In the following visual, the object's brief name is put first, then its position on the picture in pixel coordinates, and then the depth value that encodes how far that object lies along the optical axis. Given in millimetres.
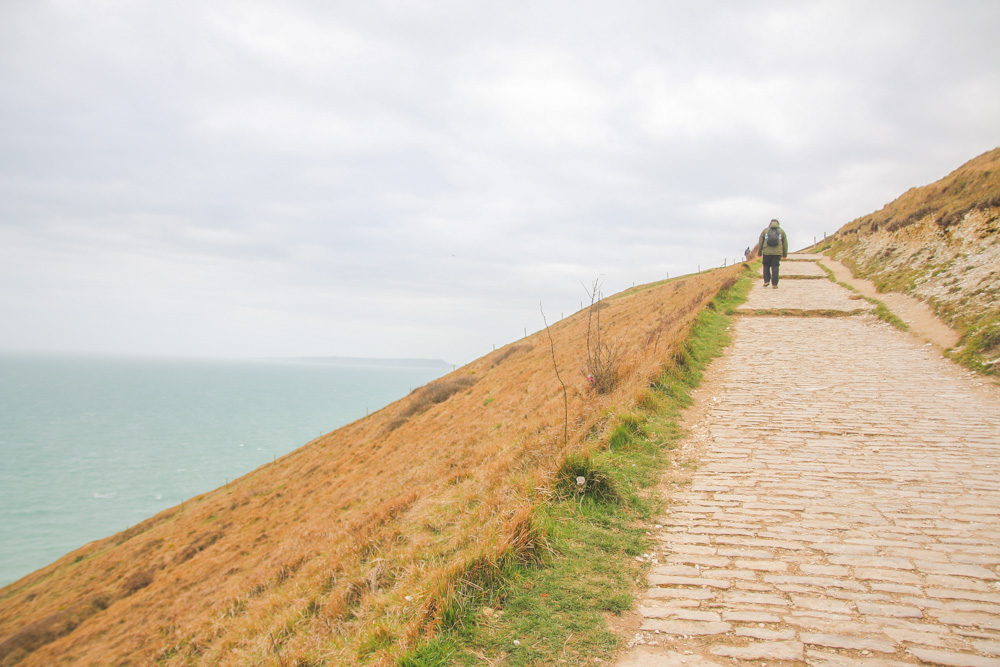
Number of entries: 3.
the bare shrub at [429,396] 26969
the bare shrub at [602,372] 9820
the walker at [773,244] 19603
